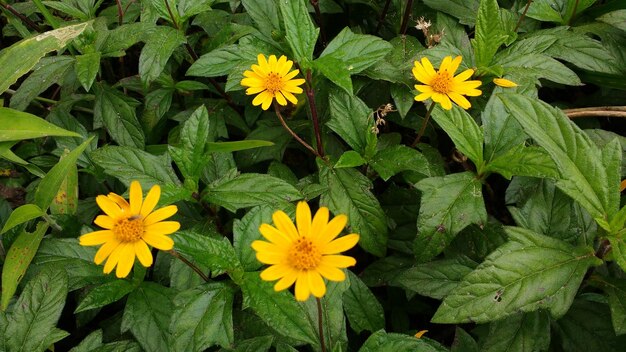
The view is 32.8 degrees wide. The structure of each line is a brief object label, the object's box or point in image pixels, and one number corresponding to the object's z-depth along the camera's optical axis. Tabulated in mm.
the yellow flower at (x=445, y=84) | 371
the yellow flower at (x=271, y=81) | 381
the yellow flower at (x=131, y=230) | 326
